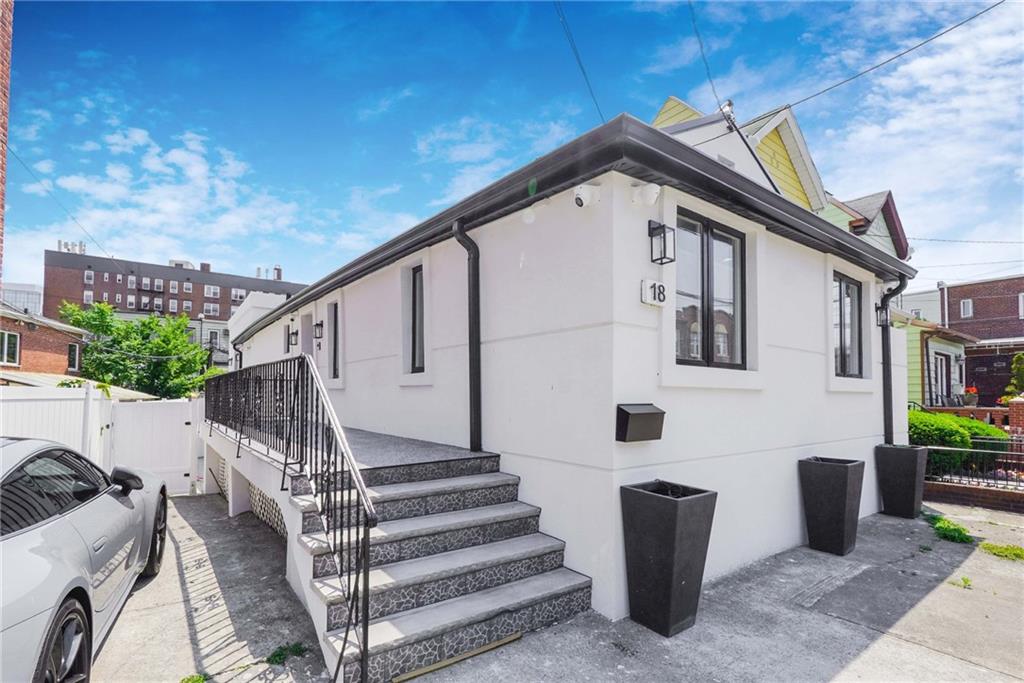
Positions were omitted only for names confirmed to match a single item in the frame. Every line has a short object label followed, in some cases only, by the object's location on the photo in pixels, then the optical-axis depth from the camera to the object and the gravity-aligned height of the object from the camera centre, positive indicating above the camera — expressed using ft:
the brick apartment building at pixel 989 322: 64.44 +7.48
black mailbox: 10.23 -1.14
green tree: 90.68 +2.46
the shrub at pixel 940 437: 23.25 -3.35
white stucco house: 10.68 +0.99
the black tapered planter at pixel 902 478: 18.83 -4.26
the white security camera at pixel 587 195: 10.85 +3.87
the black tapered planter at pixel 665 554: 9.40 -3.67
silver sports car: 5.93 -2.90
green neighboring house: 44.68 +0.71
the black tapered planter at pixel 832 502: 14.47 -4.03
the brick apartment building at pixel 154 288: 148.56 +26.47
